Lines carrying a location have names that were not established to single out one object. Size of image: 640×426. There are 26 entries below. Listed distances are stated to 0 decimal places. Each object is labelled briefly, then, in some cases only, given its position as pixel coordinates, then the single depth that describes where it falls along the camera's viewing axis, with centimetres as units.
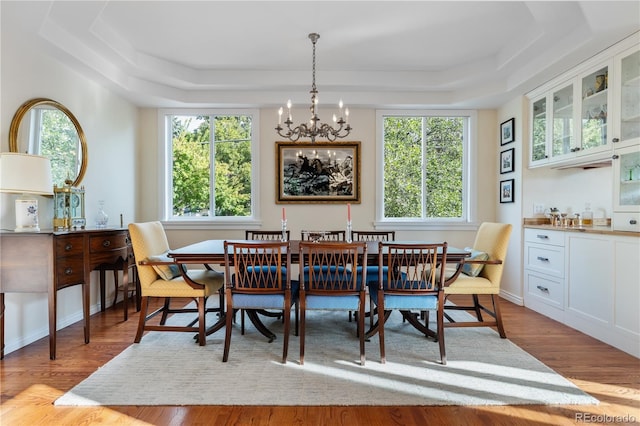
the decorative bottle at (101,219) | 361
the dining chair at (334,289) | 240
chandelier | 323
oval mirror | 288
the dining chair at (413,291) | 244
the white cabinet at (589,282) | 272
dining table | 267
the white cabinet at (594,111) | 306
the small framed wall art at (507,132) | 440
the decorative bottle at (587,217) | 367
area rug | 204
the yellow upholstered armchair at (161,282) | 275
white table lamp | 244
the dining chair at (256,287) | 246
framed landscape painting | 485
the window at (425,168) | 496
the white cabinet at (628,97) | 278
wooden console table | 250
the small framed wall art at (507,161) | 439
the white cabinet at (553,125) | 351
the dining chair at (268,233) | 376
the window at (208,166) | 493
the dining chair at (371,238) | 334
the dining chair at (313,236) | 330
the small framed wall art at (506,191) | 439
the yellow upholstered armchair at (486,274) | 284
